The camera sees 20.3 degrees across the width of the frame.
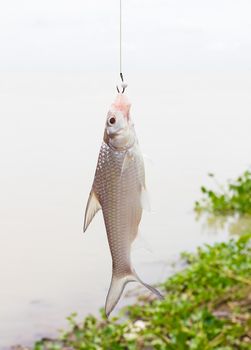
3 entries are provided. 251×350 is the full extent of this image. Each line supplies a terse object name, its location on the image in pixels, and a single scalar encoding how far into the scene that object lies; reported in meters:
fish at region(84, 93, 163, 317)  0.99
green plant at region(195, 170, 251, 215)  4.82
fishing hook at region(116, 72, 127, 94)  0.96
